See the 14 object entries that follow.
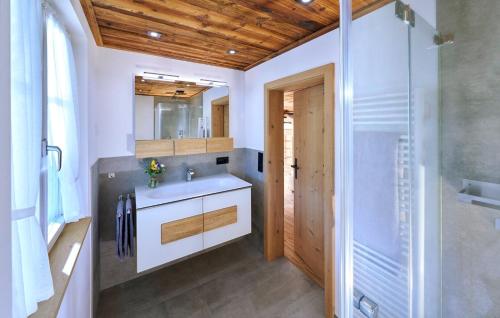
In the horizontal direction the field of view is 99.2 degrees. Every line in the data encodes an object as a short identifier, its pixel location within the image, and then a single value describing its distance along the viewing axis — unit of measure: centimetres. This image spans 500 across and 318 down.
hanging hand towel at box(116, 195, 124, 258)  190
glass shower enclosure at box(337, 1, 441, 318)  102
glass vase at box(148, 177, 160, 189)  225
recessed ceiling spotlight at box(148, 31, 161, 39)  178
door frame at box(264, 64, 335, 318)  186
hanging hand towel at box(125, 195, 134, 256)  192
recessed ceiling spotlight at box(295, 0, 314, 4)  136
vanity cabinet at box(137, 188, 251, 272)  184
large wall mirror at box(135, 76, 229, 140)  226
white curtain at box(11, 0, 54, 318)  60
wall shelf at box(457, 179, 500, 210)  91
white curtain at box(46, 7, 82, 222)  108
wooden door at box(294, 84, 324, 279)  223
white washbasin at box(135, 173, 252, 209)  193
